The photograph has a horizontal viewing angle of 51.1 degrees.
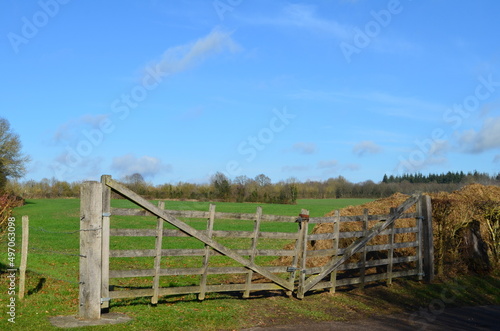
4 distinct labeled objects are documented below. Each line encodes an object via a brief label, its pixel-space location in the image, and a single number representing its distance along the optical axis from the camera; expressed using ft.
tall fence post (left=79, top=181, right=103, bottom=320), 29.96
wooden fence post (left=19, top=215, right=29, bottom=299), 35.01
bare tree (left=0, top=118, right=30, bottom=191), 228.43
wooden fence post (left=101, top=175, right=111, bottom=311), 30.58
